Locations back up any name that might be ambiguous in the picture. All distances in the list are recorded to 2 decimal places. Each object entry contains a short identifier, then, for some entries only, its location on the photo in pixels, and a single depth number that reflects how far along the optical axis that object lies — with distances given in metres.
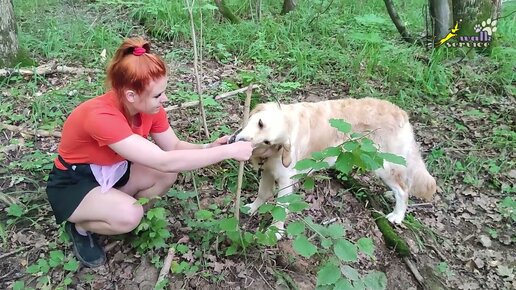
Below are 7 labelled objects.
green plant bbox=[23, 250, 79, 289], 2.88
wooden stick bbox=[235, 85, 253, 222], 2.93
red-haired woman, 2.61
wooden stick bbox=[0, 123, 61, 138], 4.26
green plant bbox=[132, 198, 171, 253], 3.05
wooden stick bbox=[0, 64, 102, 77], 4.91
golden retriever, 3.08
